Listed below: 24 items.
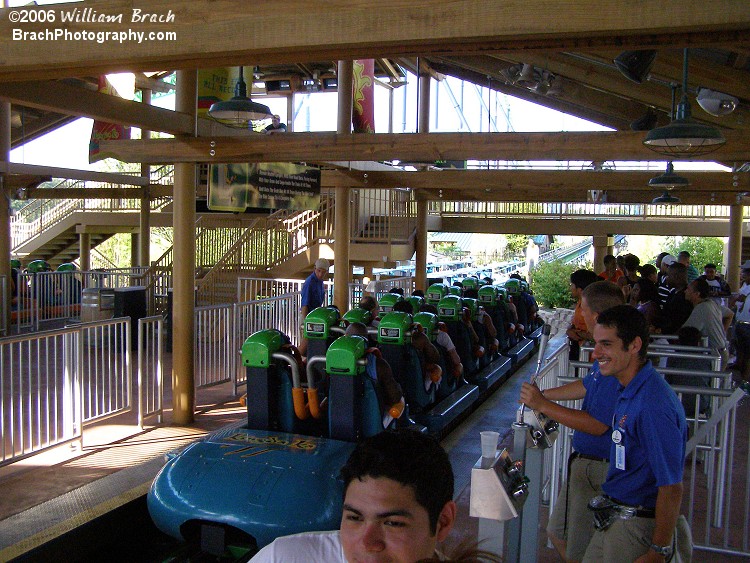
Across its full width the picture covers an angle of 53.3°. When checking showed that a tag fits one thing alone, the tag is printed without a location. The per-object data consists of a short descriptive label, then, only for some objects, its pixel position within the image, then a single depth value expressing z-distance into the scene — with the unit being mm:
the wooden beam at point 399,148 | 6949
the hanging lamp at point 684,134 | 4730
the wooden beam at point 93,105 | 5383
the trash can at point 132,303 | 11672
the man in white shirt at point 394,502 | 1546
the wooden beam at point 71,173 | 11562
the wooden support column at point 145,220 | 16919
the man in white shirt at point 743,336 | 8930
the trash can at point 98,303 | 11625
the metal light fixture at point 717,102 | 5375
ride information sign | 8430
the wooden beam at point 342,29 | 2613
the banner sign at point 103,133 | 10680
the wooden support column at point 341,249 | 11641
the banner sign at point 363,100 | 11227
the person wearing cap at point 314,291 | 9719
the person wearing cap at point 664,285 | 8593
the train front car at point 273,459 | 3730
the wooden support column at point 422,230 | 14367
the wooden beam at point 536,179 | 10352
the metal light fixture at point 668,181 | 8375
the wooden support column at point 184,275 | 7266
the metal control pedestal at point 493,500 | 2018
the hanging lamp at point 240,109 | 5676
